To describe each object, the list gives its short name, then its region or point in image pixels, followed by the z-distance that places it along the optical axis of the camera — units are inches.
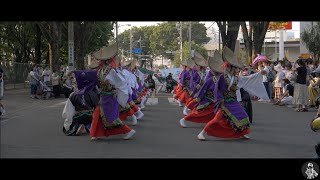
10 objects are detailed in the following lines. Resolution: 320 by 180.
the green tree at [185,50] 2956.2
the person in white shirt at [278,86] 722.8
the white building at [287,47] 2524.6
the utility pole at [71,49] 768.3
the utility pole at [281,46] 2086.4
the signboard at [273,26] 1328.7
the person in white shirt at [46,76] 910.4
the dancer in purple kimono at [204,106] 434.6
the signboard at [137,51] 2568.9
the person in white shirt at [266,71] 726.7
